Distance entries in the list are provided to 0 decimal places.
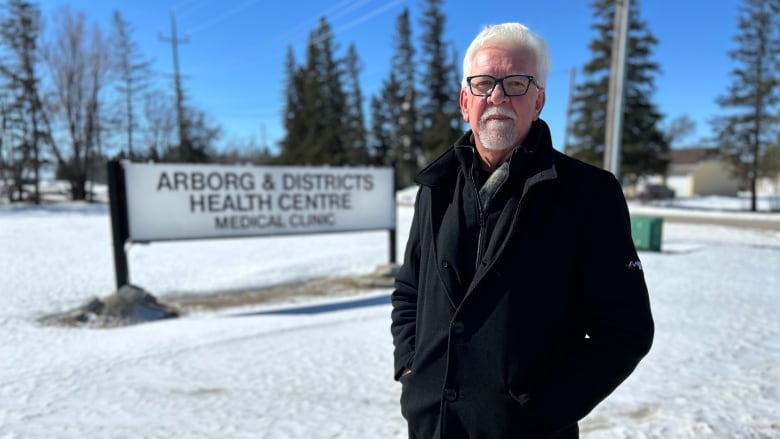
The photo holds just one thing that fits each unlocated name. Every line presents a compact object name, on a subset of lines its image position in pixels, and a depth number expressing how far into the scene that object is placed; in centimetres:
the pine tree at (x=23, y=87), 3012
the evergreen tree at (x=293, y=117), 4984
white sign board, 684
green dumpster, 1123
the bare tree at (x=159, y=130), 4060
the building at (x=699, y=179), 5188
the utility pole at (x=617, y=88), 1055
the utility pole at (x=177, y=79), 3219
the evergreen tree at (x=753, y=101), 2736
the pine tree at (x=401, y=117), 4656
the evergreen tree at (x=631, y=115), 3027
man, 137
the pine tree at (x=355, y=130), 4788
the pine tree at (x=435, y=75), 4519
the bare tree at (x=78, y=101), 3145
